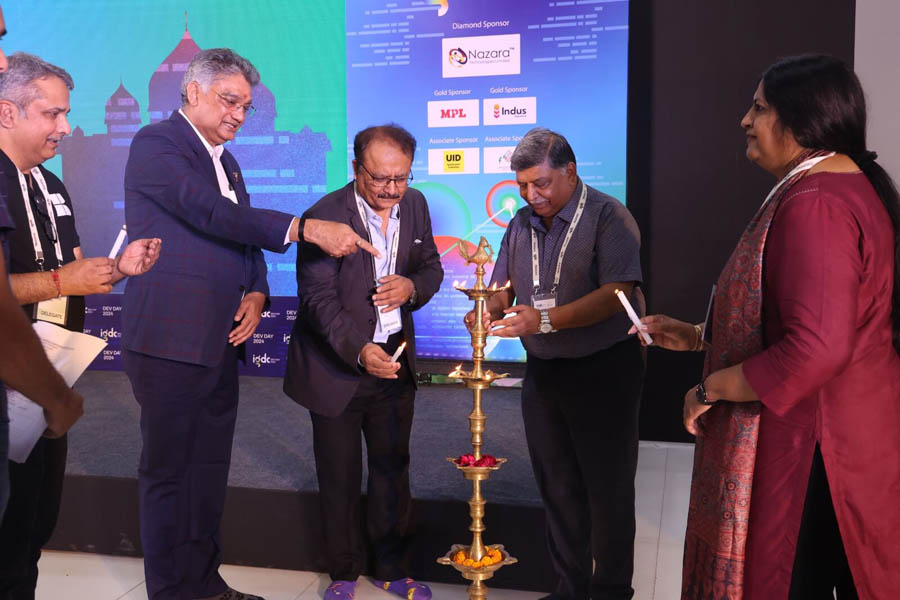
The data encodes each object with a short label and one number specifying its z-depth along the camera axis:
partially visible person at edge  1.22
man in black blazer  2.81
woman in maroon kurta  1.64
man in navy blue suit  2.67
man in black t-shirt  2.25
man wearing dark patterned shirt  2.62
